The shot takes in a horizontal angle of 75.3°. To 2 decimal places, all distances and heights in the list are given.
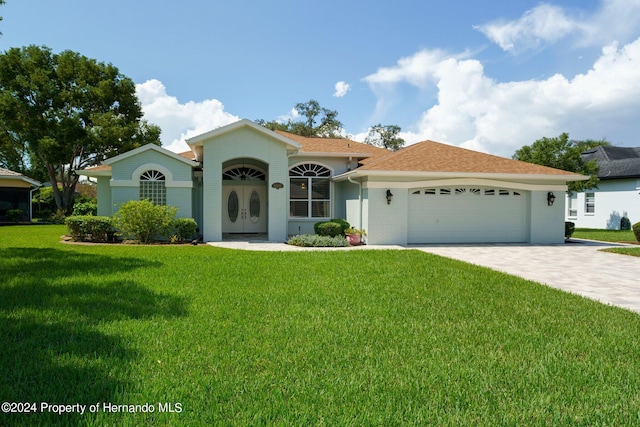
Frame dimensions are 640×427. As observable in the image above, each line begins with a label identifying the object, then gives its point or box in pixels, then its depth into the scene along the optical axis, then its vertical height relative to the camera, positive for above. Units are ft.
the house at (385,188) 52.85 +2.76
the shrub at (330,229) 54.20 -2.59
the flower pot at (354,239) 52.25 -3.78
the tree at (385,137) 151.84 +26.68
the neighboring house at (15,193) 95.61 +4.02
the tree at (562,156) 81.30 +10.25
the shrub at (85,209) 85.40 +0.19
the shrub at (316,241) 49.90 -3.90
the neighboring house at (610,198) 86.58 +2.36
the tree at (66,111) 93.66 +23.55
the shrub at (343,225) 55.16 -2.11
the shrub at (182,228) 51.85 -2.32
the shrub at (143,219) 49.11 -1.15
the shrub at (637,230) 57.95 -3.07
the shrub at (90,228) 50.60 -2.21
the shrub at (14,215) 93.40 -1.09
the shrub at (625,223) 86.47 -3.12
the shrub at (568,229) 60.59 -3.01
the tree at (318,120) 147.13 +32.17
